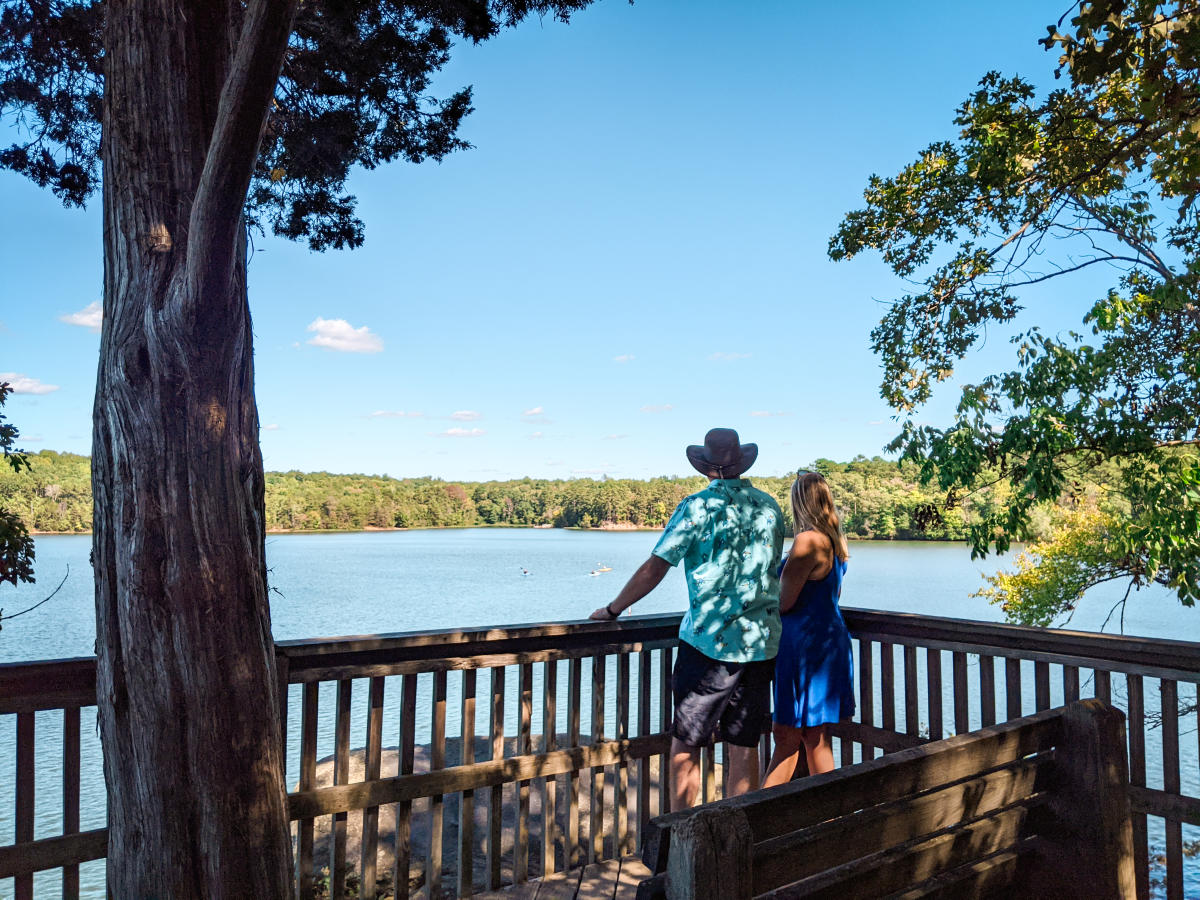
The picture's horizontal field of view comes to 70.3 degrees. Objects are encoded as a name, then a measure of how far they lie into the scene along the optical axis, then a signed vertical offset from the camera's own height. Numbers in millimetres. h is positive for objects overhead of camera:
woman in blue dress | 2998 -508
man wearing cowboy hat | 2799 -427
